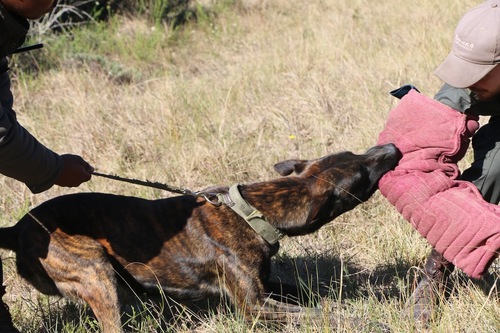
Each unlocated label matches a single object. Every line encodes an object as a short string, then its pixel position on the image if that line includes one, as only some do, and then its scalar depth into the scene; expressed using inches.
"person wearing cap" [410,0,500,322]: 294.0
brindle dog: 332.8
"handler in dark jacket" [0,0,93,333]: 265.1
